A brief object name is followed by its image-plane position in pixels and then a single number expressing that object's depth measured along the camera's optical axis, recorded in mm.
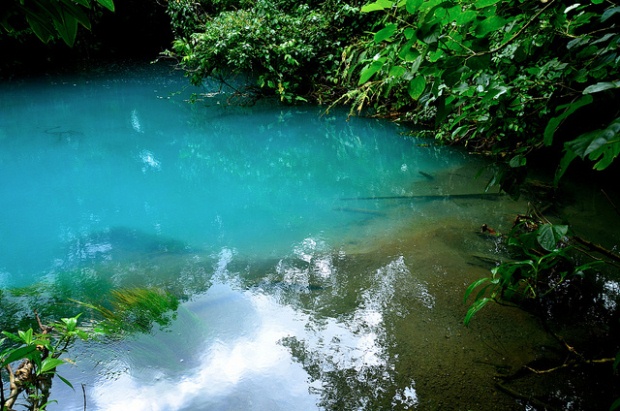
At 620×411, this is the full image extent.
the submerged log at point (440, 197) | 3963
